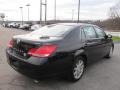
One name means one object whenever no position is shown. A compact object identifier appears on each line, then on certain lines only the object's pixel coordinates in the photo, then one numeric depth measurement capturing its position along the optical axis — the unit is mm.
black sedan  1883
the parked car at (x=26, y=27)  19592
